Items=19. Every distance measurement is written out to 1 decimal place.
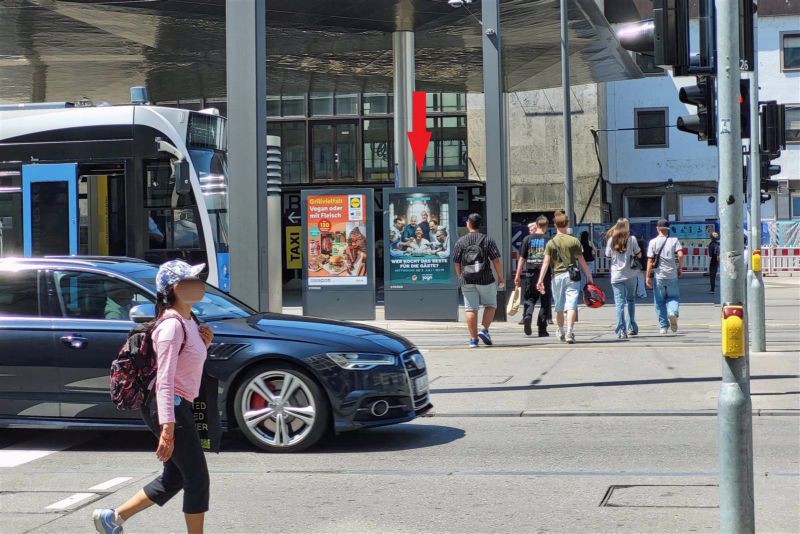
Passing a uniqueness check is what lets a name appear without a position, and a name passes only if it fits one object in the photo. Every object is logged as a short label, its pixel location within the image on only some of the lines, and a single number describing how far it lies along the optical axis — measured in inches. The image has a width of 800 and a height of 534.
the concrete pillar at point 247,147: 562.3
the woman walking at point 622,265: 643.5
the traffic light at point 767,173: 618.8
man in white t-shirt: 649.6
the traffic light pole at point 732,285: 204.8
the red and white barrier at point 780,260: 1585.9
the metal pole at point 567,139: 1052.5
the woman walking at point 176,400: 204.8
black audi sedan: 323.3
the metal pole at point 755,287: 534.4
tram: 696.4
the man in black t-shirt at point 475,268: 595.2
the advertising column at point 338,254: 797.9
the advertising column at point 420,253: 786.8
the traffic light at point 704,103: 253.1
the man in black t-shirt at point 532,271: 651.5
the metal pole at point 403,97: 1021.8
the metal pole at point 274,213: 745.0
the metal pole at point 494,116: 803.4
